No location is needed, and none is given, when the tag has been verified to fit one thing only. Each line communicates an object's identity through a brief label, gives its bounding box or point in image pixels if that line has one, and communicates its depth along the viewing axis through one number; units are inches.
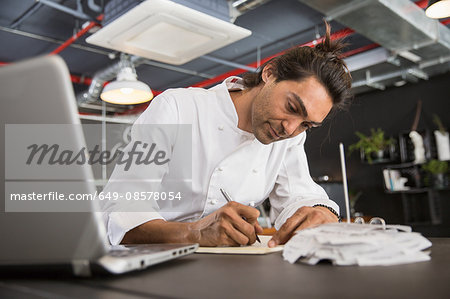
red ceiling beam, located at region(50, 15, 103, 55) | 169.9
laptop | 18.8
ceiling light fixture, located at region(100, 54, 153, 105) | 154.3
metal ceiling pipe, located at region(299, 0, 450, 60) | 142.9
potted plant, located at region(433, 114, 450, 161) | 224.7
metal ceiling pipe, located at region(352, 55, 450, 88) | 207.0
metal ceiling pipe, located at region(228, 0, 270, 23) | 135.9
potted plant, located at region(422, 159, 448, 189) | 219.9
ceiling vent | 116.5
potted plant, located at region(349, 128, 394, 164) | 251.6
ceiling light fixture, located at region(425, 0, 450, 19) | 119.5
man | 51.1
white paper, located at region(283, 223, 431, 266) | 25.6
